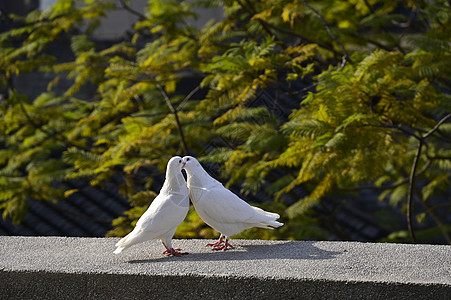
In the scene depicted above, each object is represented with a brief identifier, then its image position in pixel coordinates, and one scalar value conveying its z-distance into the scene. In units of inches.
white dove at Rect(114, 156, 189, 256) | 258.2
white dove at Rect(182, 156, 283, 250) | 274.1
